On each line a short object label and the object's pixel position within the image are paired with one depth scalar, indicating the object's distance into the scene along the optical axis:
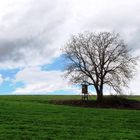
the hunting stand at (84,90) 29.29
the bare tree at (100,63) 29.49
